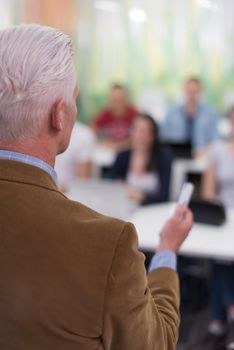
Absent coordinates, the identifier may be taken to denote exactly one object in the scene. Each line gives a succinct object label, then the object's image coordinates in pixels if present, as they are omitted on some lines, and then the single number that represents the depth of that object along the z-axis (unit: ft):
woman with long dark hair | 11.65
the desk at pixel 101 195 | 8.82
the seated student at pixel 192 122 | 18.17
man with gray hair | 2.74
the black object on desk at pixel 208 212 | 8.95
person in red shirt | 17.84
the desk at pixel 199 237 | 7.91
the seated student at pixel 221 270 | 9.77
